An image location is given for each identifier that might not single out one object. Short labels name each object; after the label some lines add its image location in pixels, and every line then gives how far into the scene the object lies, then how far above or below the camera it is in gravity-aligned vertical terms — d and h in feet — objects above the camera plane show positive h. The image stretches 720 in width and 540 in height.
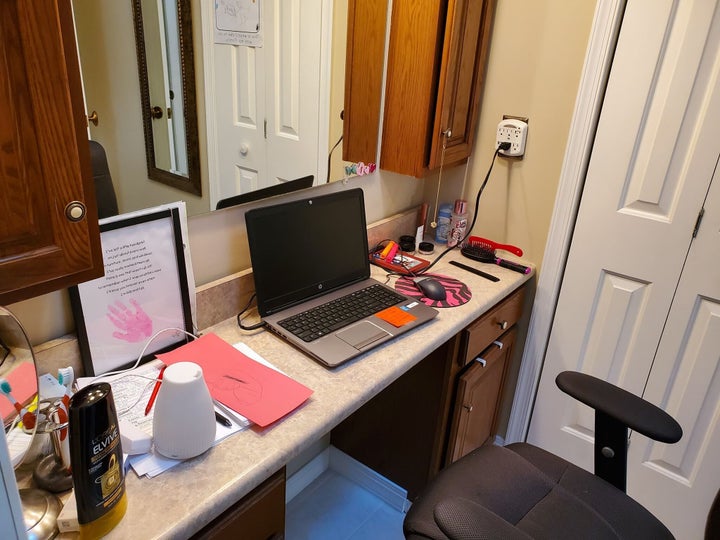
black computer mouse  4.81 -1.97
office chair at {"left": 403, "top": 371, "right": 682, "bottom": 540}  3.61 -2.92
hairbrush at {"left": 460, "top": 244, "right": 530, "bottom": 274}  5.61 -1.98
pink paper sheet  3.21 -2.05
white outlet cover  5.45 -0.65
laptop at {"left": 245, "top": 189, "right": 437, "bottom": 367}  4.05 -1.87
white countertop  2.51 -2.11
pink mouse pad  4.81 -2.05
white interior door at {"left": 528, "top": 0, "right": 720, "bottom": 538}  4.53 -1.17
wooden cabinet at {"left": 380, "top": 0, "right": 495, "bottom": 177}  4.79 -0.15
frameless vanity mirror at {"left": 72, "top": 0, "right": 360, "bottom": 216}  3.02 -0.29
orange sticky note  4.31 -2.03
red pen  3.10 -2.00
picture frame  3.36 -1.62
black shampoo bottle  2.23 -1.73
